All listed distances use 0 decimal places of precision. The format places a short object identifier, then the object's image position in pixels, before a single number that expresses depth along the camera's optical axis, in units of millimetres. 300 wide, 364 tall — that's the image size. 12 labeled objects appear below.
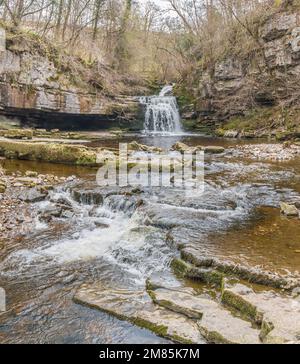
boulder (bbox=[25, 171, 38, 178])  10008
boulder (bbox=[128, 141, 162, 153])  14021
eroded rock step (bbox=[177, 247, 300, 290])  4219
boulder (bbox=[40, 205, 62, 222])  7155
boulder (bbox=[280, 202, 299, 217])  6821
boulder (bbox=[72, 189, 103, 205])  8273
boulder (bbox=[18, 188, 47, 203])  8125
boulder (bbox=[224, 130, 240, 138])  21406
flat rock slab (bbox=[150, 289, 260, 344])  3237
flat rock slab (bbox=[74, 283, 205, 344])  3449
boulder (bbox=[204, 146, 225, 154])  14672
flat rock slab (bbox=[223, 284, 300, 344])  3077
